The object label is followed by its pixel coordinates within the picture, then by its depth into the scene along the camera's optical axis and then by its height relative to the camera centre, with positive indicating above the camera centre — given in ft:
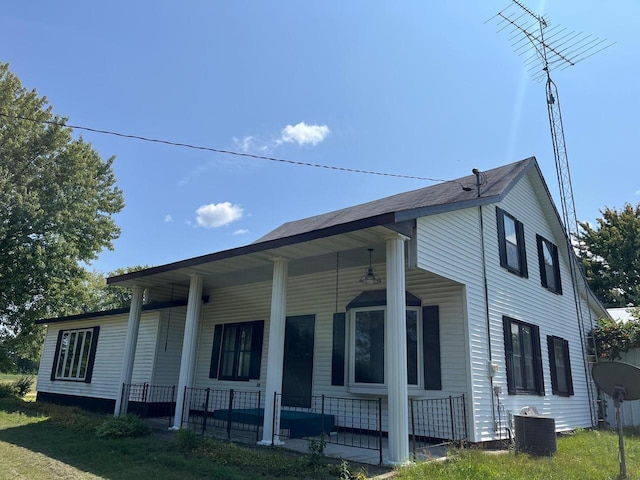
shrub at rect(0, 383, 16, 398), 53.06 -3.57
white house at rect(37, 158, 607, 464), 25.76 +4.06
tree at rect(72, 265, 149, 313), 133.80 +20.21
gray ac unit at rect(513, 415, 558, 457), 25.07 -3.03
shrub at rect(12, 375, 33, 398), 56.03 -3.10
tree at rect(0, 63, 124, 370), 60.80 +19.85
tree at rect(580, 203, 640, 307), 85.97 +23.75
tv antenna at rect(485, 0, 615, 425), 35.42 +26.36
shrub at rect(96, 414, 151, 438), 27.17 -3.72
